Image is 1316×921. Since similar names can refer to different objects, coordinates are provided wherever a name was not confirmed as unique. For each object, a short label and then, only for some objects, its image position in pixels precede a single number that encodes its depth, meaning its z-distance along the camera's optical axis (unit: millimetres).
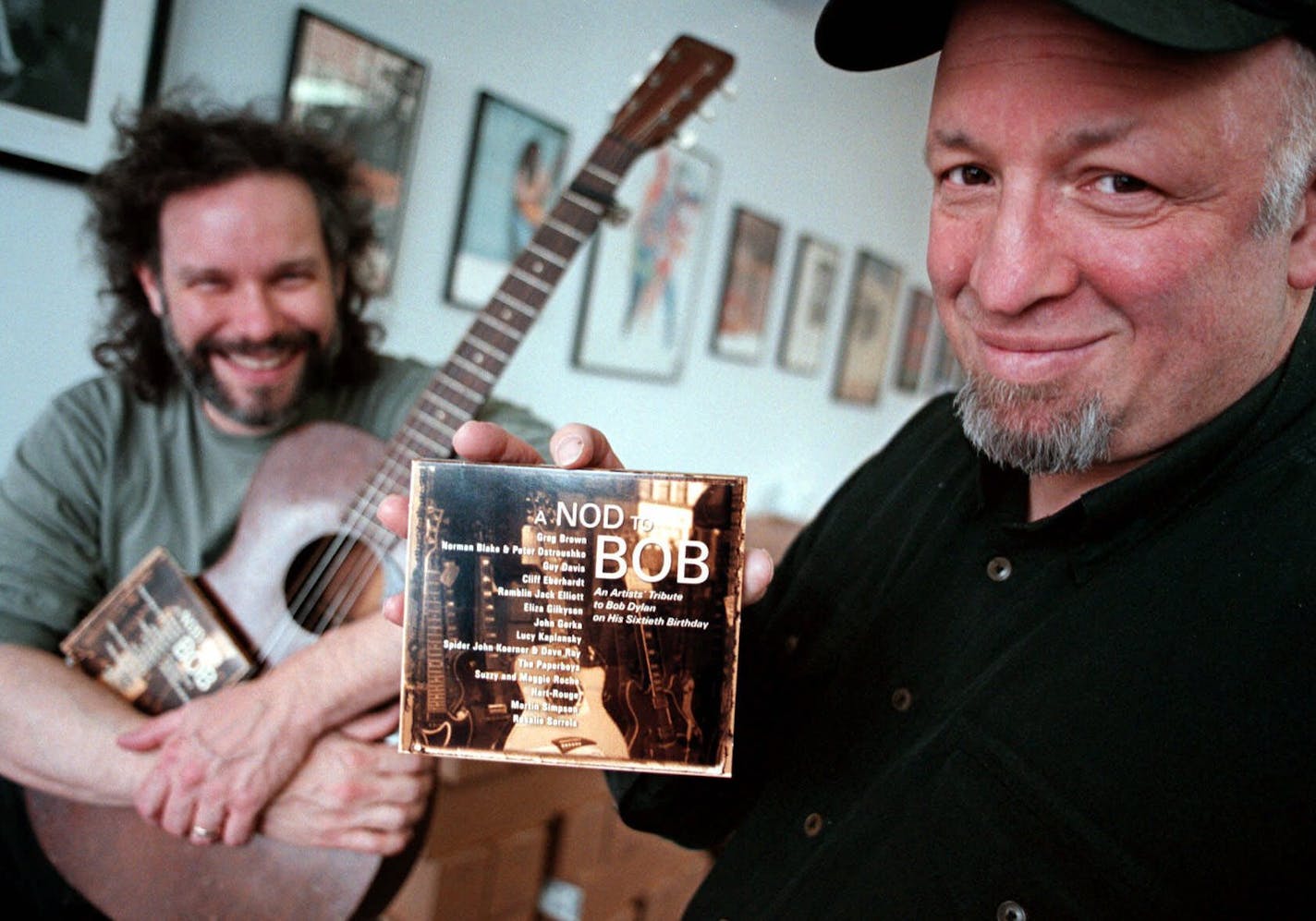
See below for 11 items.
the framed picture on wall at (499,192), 2125
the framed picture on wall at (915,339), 4148
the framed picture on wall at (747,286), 3010
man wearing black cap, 610
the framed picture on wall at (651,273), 2514
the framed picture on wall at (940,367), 4410
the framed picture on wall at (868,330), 3775
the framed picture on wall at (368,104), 1762
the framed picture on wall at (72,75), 1451
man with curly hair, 1159
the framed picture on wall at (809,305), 3379
